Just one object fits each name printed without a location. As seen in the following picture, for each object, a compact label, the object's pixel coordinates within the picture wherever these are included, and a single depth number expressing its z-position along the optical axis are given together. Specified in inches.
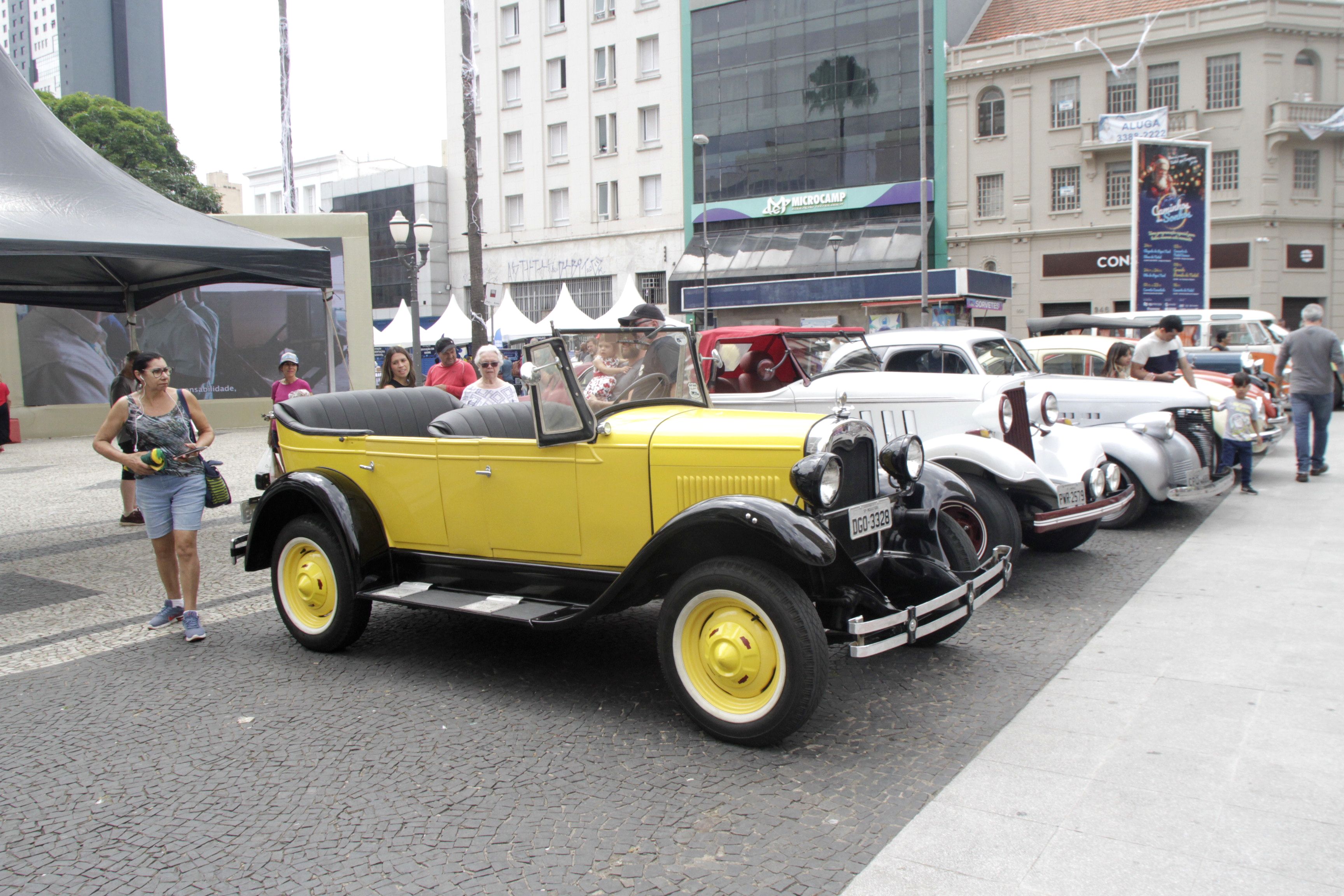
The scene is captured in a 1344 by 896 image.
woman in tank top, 206.1
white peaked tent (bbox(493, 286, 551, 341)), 1007.0
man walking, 366.9
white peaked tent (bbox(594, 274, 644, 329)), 1018.7
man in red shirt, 380.8
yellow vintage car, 143.4
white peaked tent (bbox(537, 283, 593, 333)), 974.4
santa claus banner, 722.8
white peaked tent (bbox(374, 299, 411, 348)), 1134.4
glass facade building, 1379.2
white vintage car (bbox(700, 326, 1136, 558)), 235.8
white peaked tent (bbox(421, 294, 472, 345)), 1056.8
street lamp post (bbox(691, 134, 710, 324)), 1252.5
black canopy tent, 277.3
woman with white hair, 288.4
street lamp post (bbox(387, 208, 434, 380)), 638.5
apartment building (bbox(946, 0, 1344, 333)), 1178.6
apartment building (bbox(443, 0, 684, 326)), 1606.8
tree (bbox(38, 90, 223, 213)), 1360.7
